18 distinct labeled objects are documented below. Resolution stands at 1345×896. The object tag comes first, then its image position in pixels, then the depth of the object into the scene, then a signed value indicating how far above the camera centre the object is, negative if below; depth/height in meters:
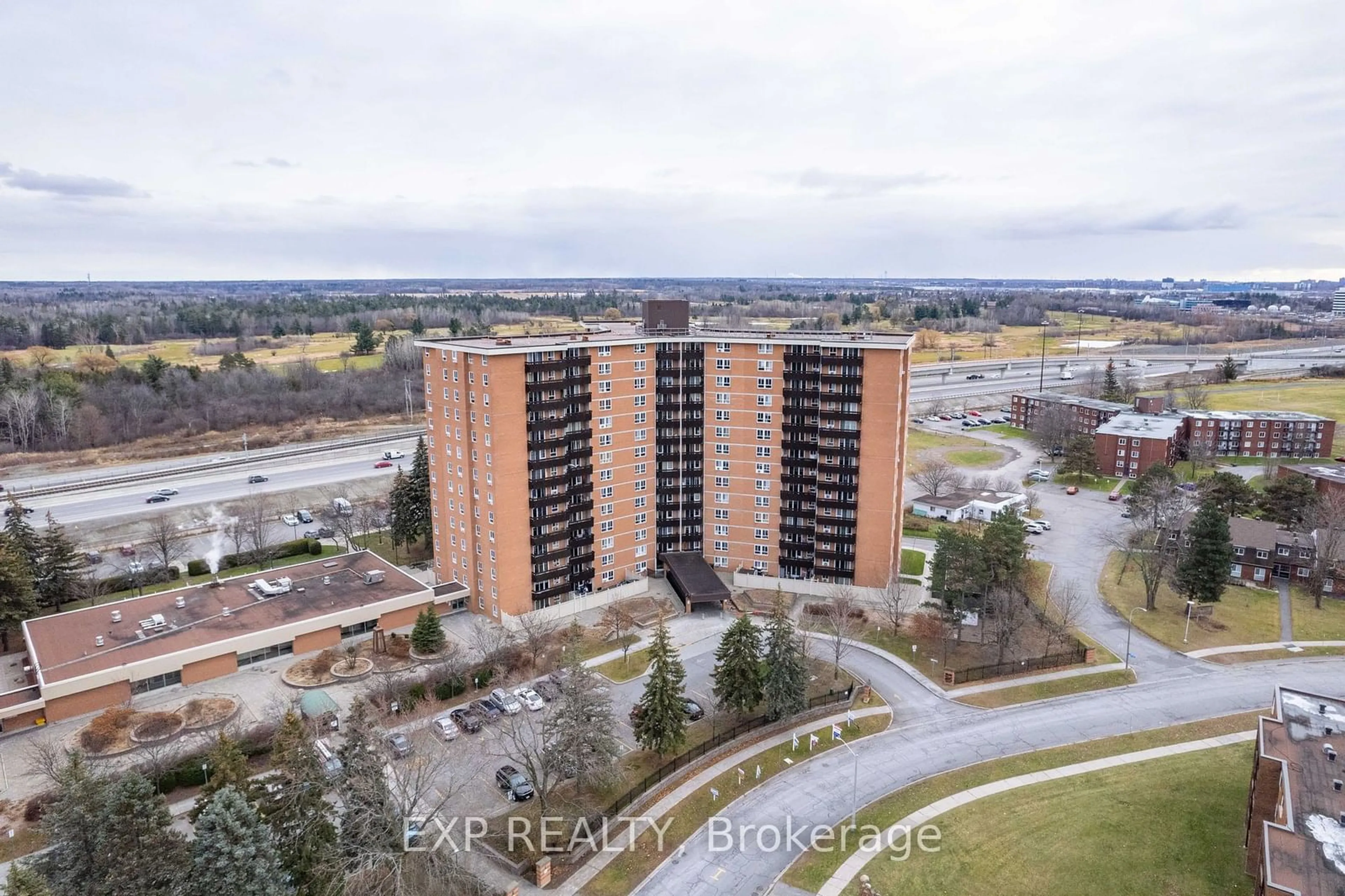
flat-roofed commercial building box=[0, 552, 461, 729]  51.12 -23.01
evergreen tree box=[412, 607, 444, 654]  58.72 -23.93
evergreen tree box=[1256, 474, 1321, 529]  81.88 -19.42
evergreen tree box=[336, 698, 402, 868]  33.38 -21.15
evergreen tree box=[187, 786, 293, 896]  30.70 -21.02
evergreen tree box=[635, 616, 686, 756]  44.81 -22.60
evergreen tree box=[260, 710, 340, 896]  34.09 -22.04
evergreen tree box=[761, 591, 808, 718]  49.06 -22.41
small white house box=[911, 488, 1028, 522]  92.00 -22.63
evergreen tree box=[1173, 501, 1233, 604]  63.81 -19.85
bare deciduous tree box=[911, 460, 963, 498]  99.31 -21.32
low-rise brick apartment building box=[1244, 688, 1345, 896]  30.27 -21.04
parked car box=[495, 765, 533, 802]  42.81 -25.72
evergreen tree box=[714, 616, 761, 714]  49.19 -22.17
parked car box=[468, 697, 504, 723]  51.16 -25.93
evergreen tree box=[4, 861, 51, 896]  27.45 -19.91
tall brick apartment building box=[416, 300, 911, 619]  63.19 -12.31
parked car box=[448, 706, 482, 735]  49.66 -25.76
